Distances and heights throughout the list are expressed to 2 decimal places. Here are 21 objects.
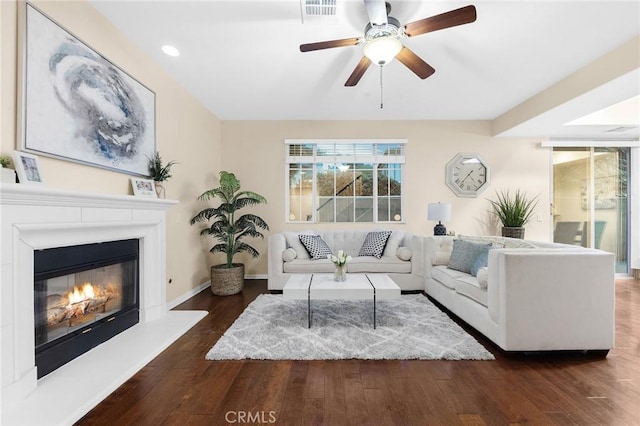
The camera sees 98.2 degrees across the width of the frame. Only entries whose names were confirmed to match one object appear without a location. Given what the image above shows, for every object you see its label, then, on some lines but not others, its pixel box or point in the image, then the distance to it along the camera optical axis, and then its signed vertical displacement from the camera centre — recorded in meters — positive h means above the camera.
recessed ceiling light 2.77 +1.65
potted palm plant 3.87 -0.25
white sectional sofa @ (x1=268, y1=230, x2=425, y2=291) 3.89 -0.73
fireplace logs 1.97 -0.72
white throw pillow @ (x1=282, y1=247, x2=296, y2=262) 3.94 -0.60
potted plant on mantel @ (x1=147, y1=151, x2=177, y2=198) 2.97 +0.43
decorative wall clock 4.94 +0.68
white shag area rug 2.18 -1.10
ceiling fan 1.89 +1.34
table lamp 4.23 +0.00
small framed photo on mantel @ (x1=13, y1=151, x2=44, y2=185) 1.68 +0.28
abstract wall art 1.80 +0.85
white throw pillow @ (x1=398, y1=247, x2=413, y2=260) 3.98 -0.58
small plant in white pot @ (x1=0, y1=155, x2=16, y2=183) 1.59 +0.24
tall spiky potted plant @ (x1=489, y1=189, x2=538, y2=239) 4.65 +0.04
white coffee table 2.55 -0.72
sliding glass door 4.90 +0.27
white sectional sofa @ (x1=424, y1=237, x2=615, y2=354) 2.10 -0.66
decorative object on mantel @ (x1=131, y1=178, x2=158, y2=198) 2.68 +0.25
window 5.04 +0.49
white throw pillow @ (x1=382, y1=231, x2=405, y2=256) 4.10 -0.45
